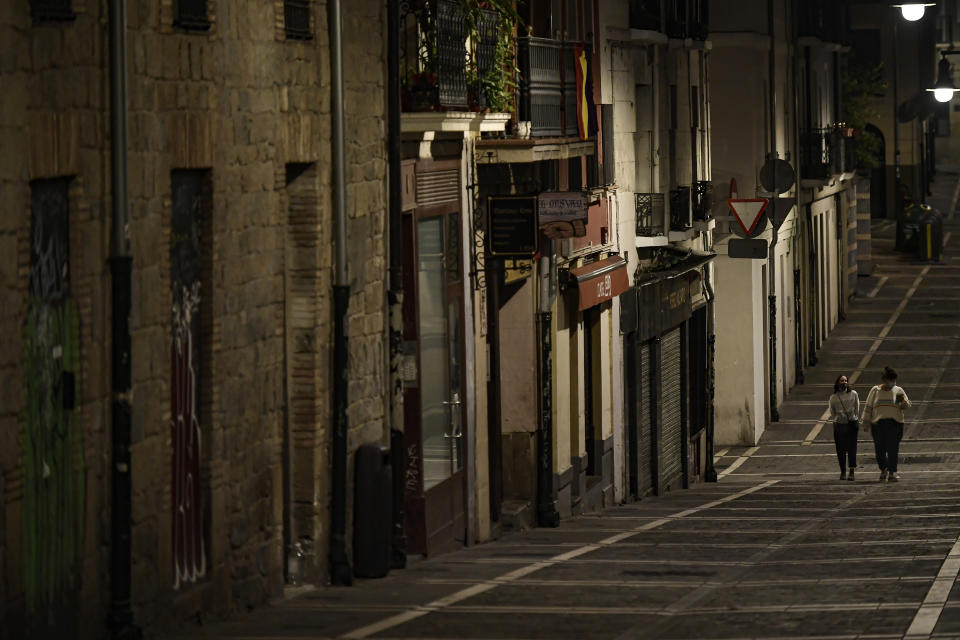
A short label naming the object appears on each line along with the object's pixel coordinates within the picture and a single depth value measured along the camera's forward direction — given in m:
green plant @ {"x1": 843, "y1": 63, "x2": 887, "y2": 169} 55.78
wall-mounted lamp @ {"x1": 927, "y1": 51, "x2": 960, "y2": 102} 45.59
